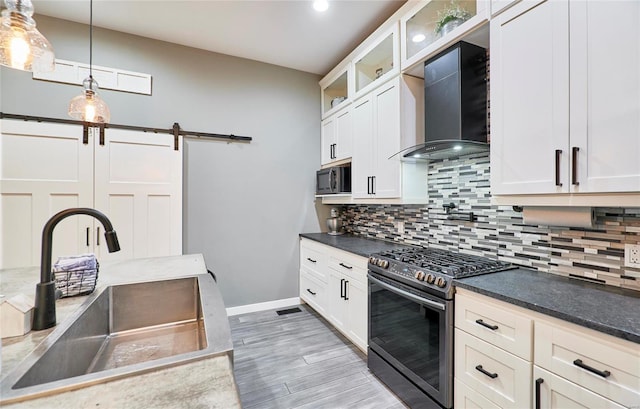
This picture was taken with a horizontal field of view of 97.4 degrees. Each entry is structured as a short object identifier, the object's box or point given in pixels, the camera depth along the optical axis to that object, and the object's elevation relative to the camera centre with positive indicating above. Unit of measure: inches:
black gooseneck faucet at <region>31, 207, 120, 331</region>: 36.8 -11.5
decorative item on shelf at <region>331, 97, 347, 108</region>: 133.1 +49.7
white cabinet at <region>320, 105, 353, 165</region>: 123.6 +31.8
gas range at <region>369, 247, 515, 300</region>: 63.6 -15.7
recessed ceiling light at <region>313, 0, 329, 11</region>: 93.0 +66.8
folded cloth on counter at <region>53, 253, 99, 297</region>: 48.4 -12.7
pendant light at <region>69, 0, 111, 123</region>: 73.7 +25.7
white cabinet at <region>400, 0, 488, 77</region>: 72.4 +51.0
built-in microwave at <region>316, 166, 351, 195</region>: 125.1 +10.8
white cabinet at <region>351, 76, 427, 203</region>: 94.5 +23.7
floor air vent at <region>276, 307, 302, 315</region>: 133.6 -51.6
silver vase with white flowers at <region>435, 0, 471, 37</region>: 76.1 +51.5
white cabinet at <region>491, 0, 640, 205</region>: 46.2 +19.9
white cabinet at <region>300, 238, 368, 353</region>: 93.3 -33.1
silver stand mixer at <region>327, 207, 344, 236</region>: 143.2 -11.3
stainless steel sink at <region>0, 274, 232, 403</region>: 27.9 -19.8
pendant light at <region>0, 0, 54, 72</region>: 46.6 +28.5
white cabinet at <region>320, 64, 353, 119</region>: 126.2 +58.5
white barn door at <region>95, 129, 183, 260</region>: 104.8 +4.5
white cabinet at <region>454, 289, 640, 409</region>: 39.6 -26.1
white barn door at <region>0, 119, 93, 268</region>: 92.6 +5.7
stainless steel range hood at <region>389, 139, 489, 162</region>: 74.4 +15.7
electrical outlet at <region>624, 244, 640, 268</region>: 53.9 -9.8
